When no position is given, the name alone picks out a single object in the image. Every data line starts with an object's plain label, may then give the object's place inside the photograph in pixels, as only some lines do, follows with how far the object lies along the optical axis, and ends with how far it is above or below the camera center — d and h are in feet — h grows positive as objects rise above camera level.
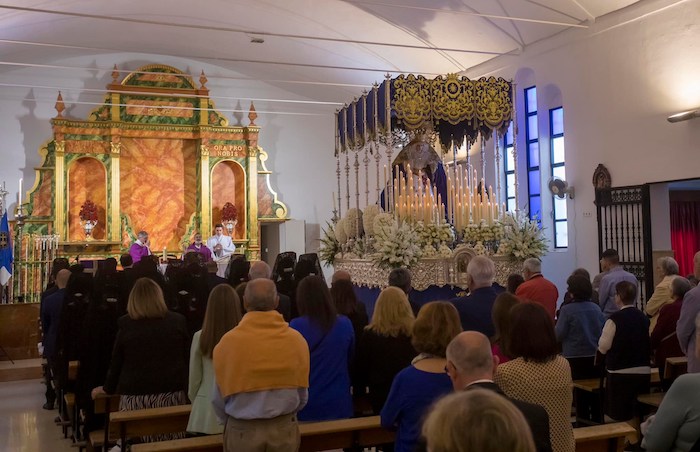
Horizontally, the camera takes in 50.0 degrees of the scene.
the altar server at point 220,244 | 58.49 +0.71
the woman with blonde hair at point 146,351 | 17.01 -2.22
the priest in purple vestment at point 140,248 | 56.08 +0.51
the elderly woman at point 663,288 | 23.75 -1.39
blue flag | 44.78 +0.27
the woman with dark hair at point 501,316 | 13.82 -1.31
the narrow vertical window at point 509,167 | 53.42 +5.73
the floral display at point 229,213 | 63.57 +3.39
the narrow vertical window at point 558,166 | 47.70 +5.13
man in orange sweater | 13.10 -2.23
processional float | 36.32 +2.31
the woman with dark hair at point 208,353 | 15.24 -2.05
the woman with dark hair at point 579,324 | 21.20 -2.25
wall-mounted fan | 45.70 +3.54
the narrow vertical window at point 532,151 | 50.14 +6.43
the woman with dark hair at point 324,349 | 15.72 -2.06
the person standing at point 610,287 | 26.25 -1.46
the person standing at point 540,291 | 23.29 -1.38
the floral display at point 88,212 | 59.47 +3.47
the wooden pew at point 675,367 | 20.38 -3.37
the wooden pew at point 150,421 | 16.99 -3.92
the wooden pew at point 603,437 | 14.69 -3.76
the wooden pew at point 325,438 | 14.71 -3.77
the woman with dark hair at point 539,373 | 11.68 -1.97
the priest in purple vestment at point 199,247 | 54.17 +0.48
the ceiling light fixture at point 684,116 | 36.06 +6.24
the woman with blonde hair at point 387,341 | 15.90 -1.96
